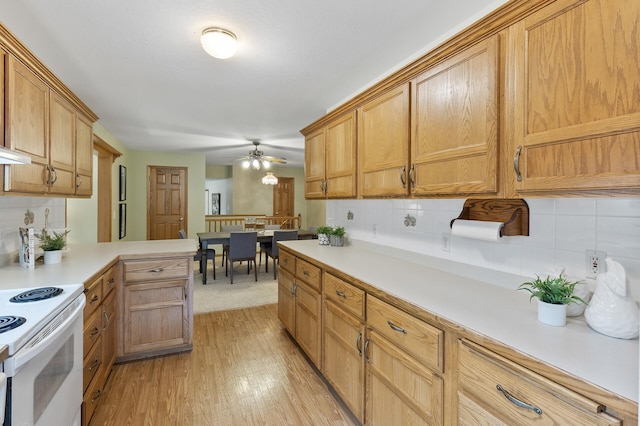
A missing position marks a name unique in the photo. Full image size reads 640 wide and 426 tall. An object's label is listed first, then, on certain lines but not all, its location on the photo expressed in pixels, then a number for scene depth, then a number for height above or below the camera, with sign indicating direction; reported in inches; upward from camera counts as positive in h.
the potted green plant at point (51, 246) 87.3 -10.6
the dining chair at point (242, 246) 192.6 -22.4
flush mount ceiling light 72.0 +40.8
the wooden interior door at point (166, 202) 252.5 +7.4
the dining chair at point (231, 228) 243.9 -13.8
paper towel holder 58.9 -0.2
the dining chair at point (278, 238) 204.7 -18.1
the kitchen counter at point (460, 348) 31.7 -18.1
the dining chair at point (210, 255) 198.2 -29.5
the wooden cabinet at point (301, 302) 90.1 -31.0
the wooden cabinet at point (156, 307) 98.6 -32.5
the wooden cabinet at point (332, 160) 98.5 +18.9
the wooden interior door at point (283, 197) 357.1 +16.7
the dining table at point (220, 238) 196.2 -18.2
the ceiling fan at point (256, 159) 206.6 +36.1
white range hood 50.7 +9.4
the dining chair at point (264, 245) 220.1 -24.9
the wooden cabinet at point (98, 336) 70.0 -33.3
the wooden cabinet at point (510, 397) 30.6 -21.3
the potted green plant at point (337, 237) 117.3 -10.0
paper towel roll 58.2 -3.6
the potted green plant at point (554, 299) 42.3 -12.5
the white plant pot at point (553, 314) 42.2 -14.4
